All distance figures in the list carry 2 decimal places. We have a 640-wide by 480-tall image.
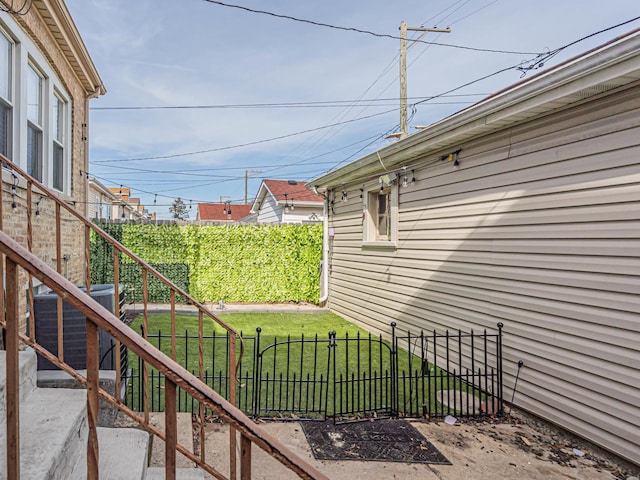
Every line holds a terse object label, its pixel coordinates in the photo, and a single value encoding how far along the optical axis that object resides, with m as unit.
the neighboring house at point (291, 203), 15.94
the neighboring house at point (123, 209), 29.73
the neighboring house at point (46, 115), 3.95
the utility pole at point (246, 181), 34.66
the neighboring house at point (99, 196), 16.83
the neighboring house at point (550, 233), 3.36
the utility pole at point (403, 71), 10.04
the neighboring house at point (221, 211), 31.52
